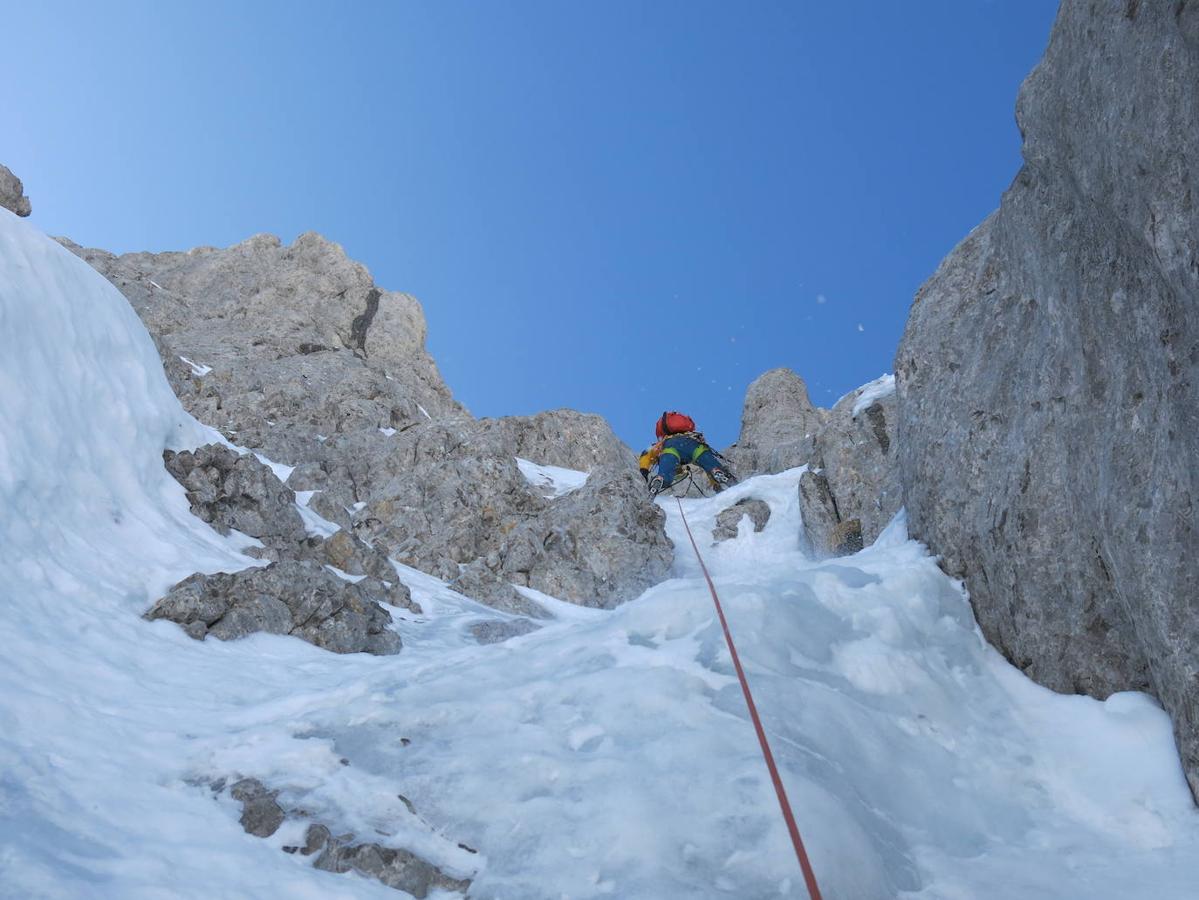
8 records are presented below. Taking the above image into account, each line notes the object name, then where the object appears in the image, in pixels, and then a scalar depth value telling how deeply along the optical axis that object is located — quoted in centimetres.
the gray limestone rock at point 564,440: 3052
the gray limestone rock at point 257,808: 502
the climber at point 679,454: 2698
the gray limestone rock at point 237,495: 1280
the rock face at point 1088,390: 509
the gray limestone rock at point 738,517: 2288
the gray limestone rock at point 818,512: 1983
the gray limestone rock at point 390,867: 468
